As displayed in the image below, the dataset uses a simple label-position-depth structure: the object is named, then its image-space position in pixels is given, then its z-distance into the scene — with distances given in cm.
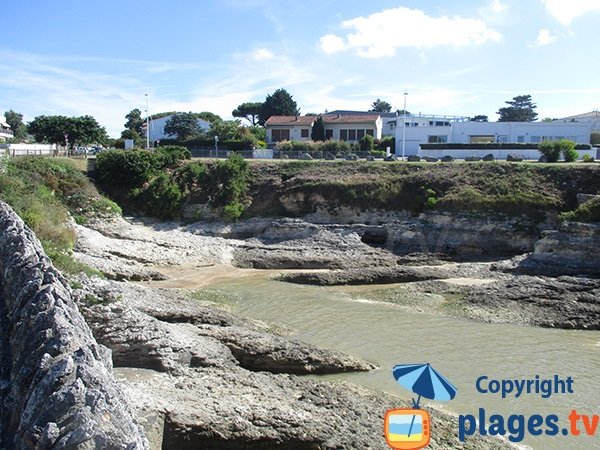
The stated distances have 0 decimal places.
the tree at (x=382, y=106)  12612
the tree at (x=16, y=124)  10894
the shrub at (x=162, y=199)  3950
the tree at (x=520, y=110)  9931
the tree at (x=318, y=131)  6800
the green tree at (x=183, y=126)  7006
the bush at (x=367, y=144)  5806
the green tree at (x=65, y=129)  5897
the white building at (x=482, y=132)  6200
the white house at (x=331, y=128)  6975
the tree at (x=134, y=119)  10662
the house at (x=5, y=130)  10762
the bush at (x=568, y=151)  4606
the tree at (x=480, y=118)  7612
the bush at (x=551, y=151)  4541
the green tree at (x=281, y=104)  8506
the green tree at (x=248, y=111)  9406
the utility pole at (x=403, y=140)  5559
